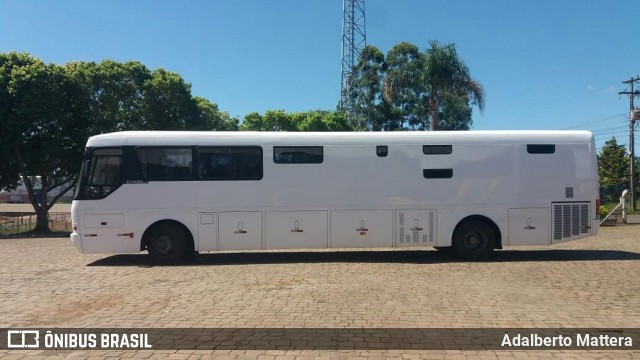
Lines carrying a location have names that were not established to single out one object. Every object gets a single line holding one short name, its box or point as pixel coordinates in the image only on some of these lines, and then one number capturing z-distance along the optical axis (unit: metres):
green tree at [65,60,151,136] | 25.93
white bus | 11.12
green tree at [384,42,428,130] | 27.20
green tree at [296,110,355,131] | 39.09
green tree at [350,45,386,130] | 41.69
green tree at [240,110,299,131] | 50.62
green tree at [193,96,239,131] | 37.56
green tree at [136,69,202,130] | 28.73
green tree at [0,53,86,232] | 20.58
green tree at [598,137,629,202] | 44.41
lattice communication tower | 43.47
